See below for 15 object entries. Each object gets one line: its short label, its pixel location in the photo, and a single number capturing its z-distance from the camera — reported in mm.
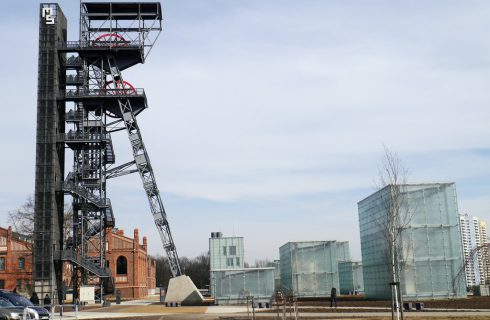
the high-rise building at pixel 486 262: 37984
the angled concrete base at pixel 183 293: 54000
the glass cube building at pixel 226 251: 65825
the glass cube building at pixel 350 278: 79562
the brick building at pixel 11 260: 88188
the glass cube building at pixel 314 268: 63969
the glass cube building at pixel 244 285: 51625
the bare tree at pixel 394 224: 26503
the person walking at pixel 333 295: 39906
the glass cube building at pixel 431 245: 46094
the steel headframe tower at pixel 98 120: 60156
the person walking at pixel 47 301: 48978
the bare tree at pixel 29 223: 67312
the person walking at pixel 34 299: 44359
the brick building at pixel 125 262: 95188
